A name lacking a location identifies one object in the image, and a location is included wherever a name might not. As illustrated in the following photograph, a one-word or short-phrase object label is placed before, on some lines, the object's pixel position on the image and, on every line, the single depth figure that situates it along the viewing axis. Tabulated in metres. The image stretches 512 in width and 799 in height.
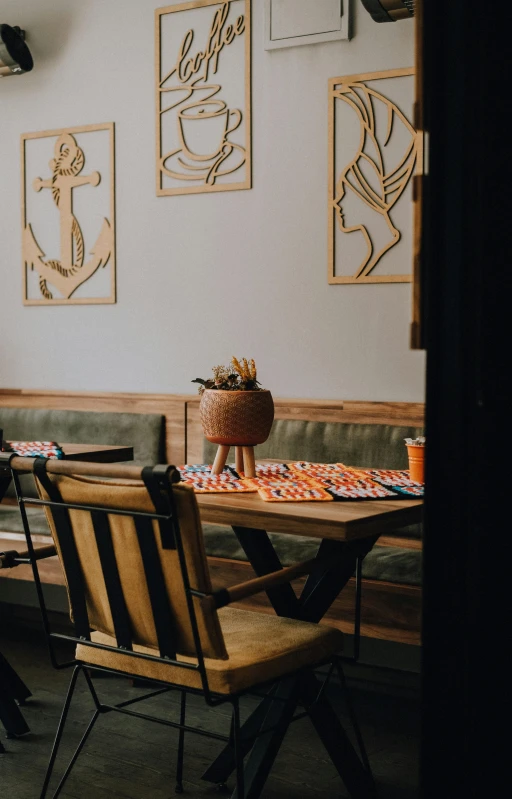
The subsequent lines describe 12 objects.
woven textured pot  2.47
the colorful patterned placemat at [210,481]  2.29
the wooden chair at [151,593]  1.84
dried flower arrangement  2.55
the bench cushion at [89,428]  4.21
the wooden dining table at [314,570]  1.98
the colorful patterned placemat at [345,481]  2.25
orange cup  2.50
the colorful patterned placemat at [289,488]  2.18
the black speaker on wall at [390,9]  3.53
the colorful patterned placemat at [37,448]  3.08
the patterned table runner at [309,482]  2.24
